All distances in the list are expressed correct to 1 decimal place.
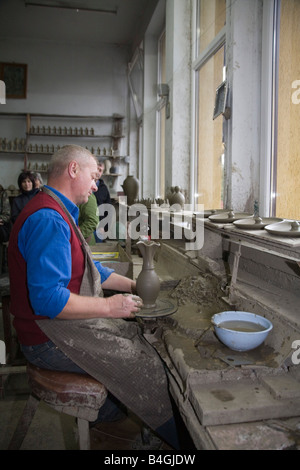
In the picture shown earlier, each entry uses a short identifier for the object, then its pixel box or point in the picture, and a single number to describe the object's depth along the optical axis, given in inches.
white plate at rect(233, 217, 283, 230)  94.0
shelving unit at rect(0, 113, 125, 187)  367.9
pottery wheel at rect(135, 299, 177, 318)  80.0
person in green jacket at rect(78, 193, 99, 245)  165.3
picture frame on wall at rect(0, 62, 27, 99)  369.7
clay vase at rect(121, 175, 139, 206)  253.9
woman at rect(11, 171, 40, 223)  205.2
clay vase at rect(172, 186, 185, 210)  178.9
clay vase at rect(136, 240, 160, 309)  87.9
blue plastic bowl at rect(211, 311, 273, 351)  61.7
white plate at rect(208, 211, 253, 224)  111.1
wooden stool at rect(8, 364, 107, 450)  64.2
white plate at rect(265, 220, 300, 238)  76.0
